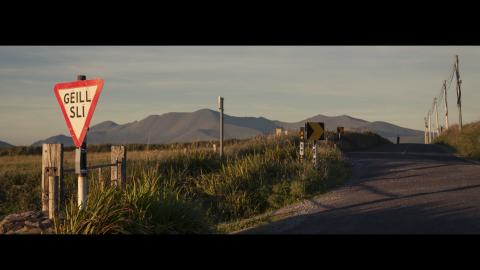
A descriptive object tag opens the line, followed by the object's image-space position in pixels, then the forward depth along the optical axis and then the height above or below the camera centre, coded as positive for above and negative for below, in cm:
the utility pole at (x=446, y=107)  6384 +508
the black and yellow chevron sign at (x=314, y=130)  1936 +81
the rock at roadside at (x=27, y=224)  914 -104
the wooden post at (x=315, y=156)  1900 -3
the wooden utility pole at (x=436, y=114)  7778 +518
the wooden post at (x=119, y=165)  1221 -16
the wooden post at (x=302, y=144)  2029 +39
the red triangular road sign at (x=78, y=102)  805 +78
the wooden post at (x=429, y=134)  8602 +290
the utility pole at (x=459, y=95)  5097 +506
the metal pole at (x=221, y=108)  2287 +187
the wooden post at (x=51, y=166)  1016 -17
